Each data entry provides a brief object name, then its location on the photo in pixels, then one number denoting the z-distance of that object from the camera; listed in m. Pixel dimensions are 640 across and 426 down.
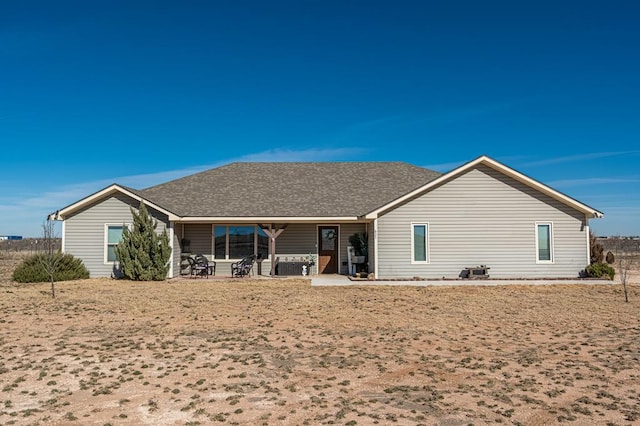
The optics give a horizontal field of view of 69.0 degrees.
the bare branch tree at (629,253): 15.77
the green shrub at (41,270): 17.94
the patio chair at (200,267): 19.59
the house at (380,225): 18.39
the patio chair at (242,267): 19.56
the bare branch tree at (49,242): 14.29
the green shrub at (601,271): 18.08
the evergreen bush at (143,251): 18.31
